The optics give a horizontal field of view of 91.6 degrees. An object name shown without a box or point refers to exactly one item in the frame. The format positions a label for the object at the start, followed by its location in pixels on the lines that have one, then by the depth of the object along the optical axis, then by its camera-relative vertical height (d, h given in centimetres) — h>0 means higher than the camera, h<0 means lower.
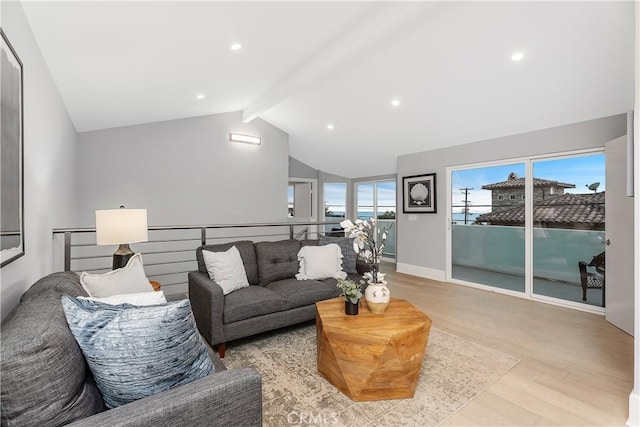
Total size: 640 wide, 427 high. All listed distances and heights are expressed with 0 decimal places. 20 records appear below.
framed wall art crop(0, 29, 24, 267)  139 +28
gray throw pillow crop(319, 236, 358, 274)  362 -44
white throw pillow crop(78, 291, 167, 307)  140 -40
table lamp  247 -13
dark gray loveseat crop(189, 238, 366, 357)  250 -74
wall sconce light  525 +129
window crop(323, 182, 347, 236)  775 +31
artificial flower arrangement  229 -22
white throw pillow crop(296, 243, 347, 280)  332 -53
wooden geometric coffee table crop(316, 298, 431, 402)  190 -87
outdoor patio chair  357 -70
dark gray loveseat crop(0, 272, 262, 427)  89 -59
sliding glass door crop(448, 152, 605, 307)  366 -17
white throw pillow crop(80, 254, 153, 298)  174 -41
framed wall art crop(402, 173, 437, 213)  520 +35
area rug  181 -117
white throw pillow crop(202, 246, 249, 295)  282 -53
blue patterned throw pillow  107 -47
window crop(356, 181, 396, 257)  681 +22
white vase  218 -60
